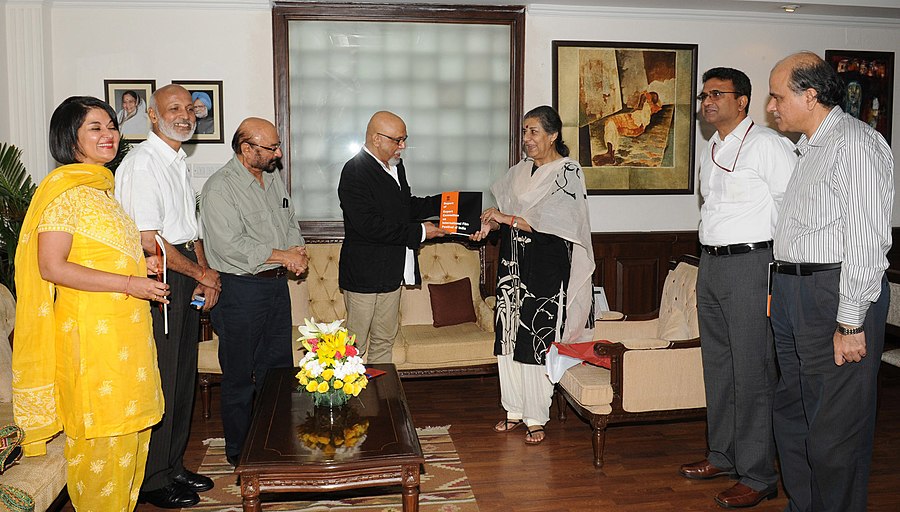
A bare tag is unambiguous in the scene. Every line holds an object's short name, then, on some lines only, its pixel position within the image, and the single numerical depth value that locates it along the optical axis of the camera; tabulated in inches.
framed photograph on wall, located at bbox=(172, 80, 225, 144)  214.7
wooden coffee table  107.0
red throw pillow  211.8
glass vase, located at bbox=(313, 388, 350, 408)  127.3
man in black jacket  168.2
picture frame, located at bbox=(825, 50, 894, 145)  242.7
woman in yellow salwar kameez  103.7
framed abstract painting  229.1
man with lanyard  138.4
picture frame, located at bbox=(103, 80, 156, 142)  212.4
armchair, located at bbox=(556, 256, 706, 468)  160.4
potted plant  175.5
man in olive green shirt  150.3
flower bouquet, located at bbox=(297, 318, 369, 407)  126.1
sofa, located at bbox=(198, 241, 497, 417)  195.5
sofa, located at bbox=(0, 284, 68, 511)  108.3
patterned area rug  142.0
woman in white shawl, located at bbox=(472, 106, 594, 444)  168.7
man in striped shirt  108.7
